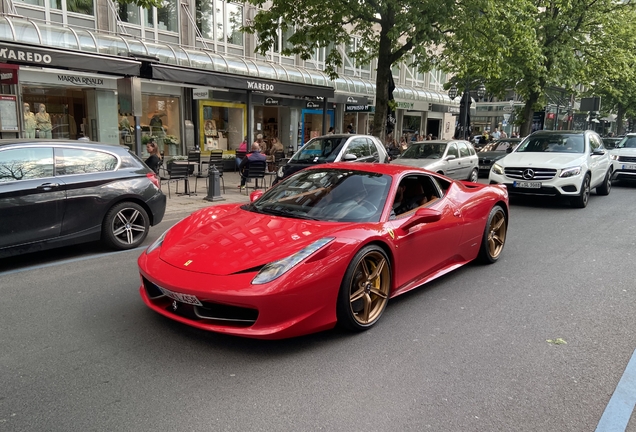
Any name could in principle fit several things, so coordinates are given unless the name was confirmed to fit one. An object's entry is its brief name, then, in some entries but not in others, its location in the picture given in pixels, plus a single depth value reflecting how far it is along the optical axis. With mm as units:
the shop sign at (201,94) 18030
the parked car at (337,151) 11781
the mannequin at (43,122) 15070
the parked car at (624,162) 14836
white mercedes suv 10312
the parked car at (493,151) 17781
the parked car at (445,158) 12833
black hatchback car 5457
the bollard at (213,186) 11625
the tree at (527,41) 13445
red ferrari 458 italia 3387
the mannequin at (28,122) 14680
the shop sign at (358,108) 22719
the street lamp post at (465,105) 20378
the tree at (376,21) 12477
